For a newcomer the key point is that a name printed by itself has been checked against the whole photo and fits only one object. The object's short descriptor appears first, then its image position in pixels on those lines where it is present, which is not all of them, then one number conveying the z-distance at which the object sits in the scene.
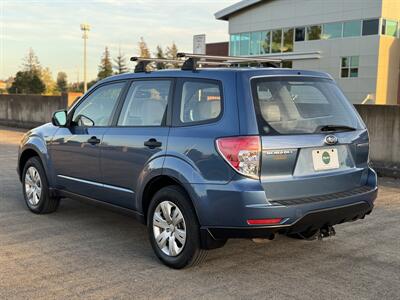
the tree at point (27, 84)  64.19
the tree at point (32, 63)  74.94
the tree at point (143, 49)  75.84
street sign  12.49
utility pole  39.09
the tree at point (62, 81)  89.67
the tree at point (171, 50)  79.91
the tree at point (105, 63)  85.47
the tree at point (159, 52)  79.06
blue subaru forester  3.95
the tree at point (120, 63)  84.12
